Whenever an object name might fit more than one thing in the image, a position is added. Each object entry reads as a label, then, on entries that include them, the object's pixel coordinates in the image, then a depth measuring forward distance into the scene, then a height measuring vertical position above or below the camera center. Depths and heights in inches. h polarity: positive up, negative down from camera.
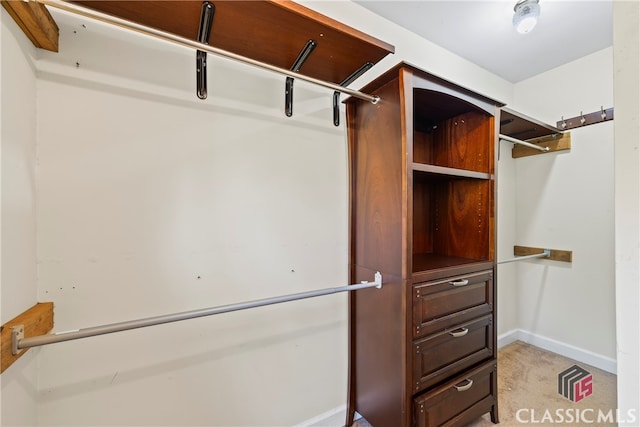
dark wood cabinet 48.9 -11.8
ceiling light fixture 60.5 +44.7
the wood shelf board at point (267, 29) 36.1 +27.8
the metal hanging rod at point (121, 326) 30.1 -14.9
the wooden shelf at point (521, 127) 74.9 +26.5
